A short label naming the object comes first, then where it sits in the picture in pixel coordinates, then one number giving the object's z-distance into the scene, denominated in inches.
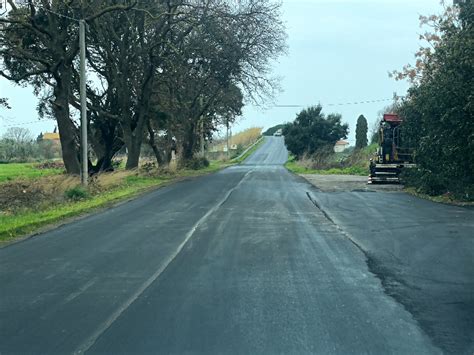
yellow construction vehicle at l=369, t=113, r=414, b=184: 1190.9
